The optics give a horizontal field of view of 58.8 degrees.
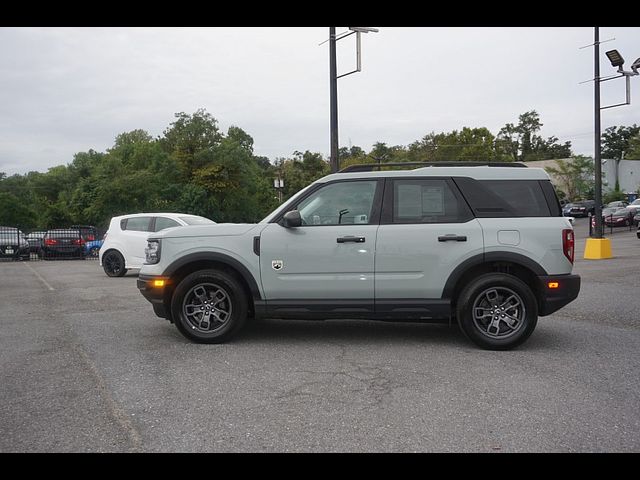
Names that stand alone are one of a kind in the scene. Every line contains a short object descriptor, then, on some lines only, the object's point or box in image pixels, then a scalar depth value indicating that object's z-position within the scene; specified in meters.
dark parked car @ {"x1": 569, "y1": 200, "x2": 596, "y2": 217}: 49.69
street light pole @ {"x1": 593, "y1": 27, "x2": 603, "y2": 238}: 16.56
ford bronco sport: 5.98
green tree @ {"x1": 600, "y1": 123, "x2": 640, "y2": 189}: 115.84
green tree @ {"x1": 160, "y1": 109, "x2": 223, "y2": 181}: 53.16
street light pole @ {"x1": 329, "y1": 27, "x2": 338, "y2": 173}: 11.91
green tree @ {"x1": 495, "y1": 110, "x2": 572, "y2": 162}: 108.81
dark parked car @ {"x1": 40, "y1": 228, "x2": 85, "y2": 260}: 23.94
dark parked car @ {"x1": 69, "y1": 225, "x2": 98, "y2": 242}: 24.28
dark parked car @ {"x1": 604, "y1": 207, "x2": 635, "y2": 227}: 35.66
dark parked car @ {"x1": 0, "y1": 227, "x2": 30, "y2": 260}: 23.88
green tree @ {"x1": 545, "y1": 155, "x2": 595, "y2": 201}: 61.81
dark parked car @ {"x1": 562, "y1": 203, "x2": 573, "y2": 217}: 49.83
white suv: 14.20
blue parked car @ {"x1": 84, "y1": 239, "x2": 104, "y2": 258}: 23.95
